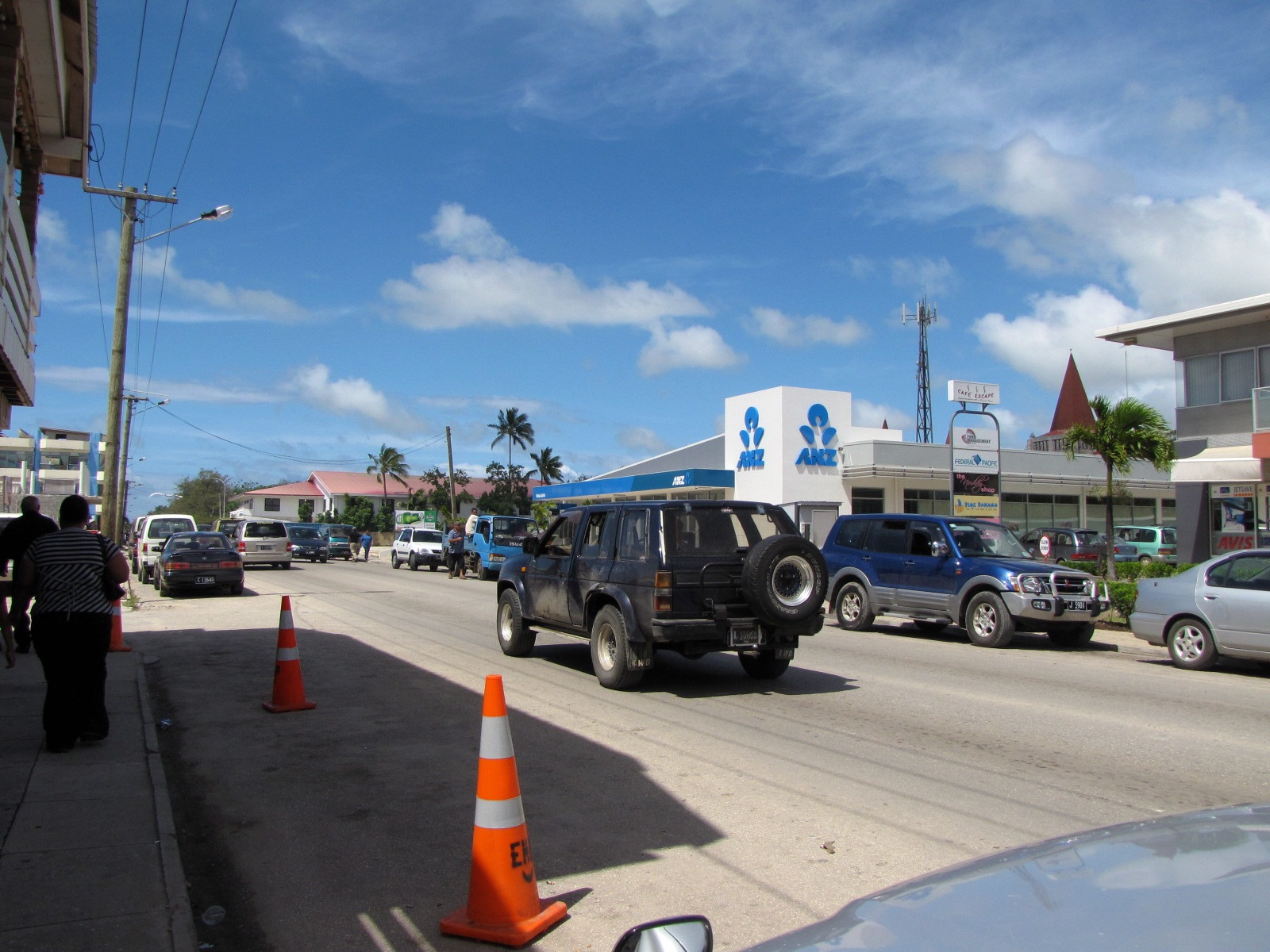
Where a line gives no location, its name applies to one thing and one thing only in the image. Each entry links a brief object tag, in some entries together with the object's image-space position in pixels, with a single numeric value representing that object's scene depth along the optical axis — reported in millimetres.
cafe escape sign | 21516
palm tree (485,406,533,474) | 85625
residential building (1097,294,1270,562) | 21469
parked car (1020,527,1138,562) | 30266
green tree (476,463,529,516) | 71000
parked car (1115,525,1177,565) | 33925
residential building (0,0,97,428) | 10367
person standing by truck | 31406
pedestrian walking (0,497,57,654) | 8180
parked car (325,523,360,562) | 48081
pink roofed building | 87312
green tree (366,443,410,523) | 88125
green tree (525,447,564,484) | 84875
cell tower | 66438
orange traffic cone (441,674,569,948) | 4098
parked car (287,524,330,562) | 41500
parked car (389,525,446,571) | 37719
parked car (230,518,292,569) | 33031
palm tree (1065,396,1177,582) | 20766
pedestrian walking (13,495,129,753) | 6941
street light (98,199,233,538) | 22312
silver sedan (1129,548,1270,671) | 11078
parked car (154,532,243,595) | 21781
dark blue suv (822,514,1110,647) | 13695
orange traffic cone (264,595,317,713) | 8852
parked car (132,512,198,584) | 27828
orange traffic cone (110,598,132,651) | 12773
